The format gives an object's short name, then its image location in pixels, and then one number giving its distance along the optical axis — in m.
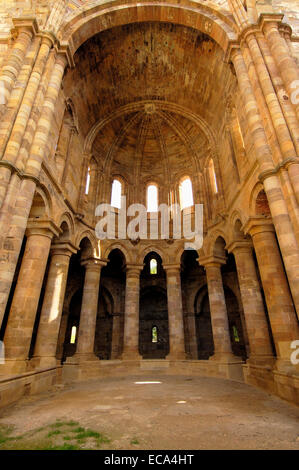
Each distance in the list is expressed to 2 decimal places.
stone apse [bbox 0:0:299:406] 7.34
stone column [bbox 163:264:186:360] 13.18
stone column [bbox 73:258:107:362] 11.86
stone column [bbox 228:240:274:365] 8.88
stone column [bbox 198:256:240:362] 11.48
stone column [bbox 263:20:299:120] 7.82
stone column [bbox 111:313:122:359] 15.91
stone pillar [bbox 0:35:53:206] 6.75
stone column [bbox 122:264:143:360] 13.18
